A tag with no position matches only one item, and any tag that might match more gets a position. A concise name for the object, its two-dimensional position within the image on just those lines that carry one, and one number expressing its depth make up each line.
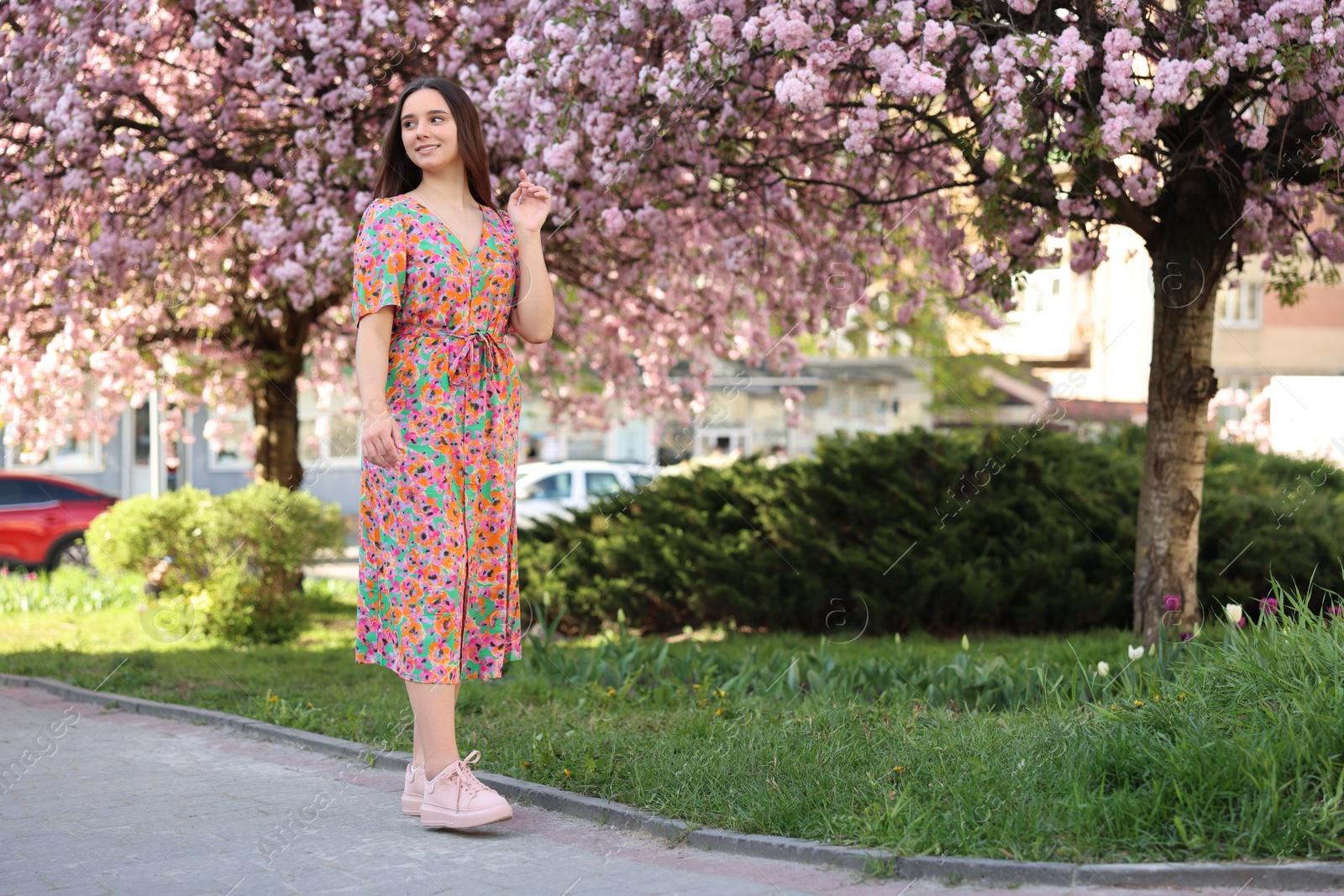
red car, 17.55
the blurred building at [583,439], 30.20
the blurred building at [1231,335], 33.78
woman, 4.30
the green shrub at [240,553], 10.12
